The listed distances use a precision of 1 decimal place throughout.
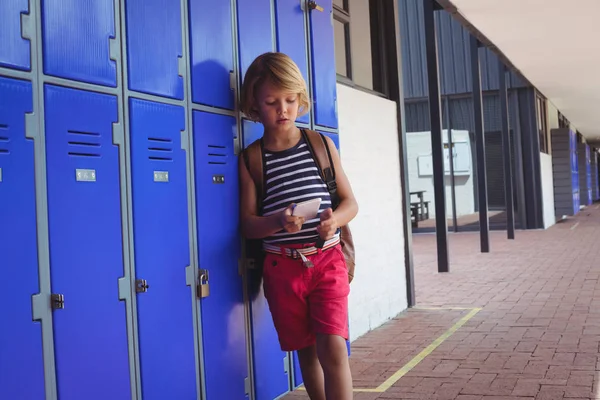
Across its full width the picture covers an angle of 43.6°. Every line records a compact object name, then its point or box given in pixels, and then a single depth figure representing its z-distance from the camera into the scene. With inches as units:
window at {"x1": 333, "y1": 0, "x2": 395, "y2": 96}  229.3
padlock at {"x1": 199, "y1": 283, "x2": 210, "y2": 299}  122.4
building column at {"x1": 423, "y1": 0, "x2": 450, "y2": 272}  351.9
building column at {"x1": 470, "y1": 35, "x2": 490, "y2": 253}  456.1
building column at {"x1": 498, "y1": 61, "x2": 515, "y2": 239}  536.7
